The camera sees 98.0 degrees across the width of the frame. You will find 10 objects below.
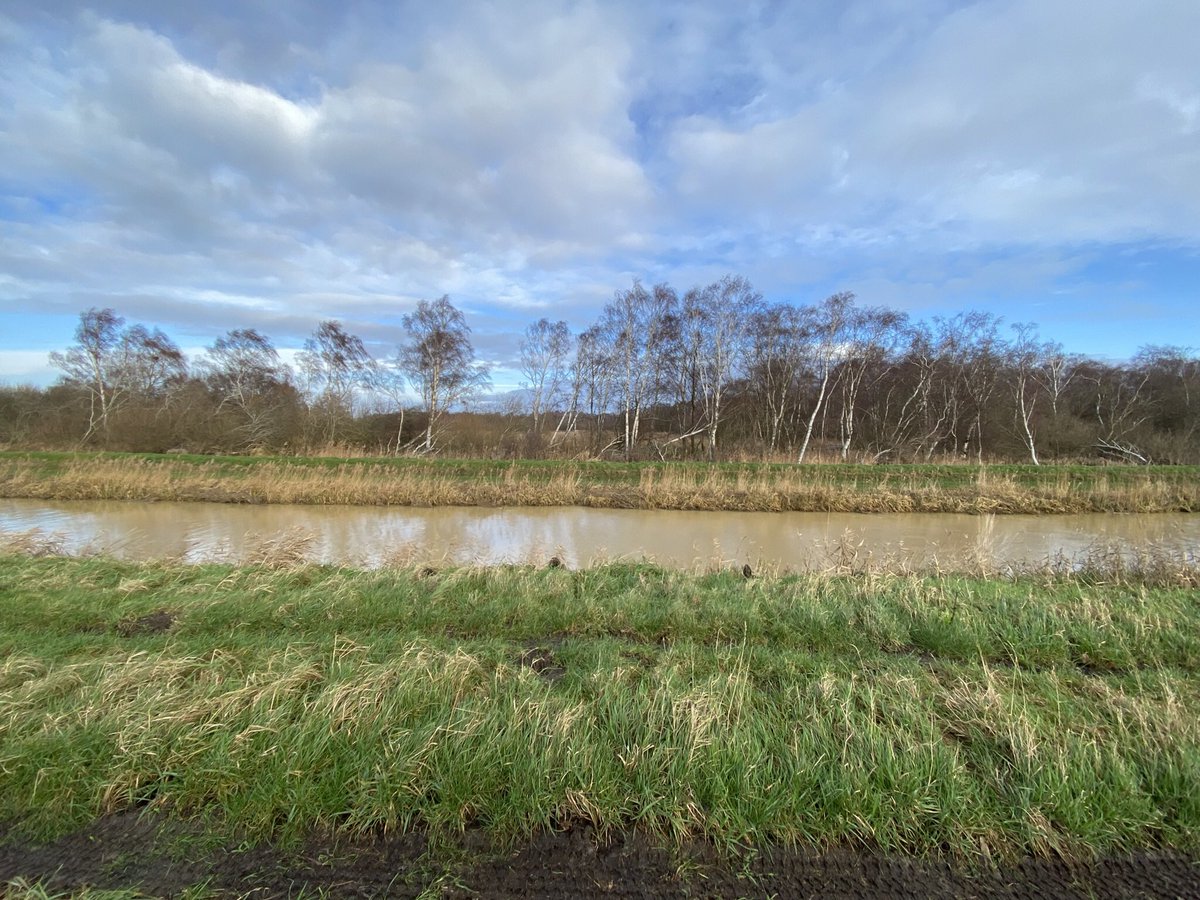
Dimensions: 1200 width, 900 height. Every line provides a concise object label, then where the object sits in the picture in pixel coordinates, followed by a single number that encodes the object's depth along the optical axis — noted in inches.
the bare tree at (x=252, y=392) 1149.1
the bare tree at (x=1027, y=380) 1282.0
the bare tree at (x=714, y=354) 1207.6
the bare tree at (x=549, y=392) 1376.7
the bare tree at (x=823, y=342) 1213.1
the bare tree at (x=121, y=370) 1317.7
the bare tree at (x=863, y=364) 1251.2
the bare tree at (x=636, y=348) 1248.8
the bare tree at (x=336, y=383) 1234.0
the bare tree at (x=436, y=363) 1192.8
